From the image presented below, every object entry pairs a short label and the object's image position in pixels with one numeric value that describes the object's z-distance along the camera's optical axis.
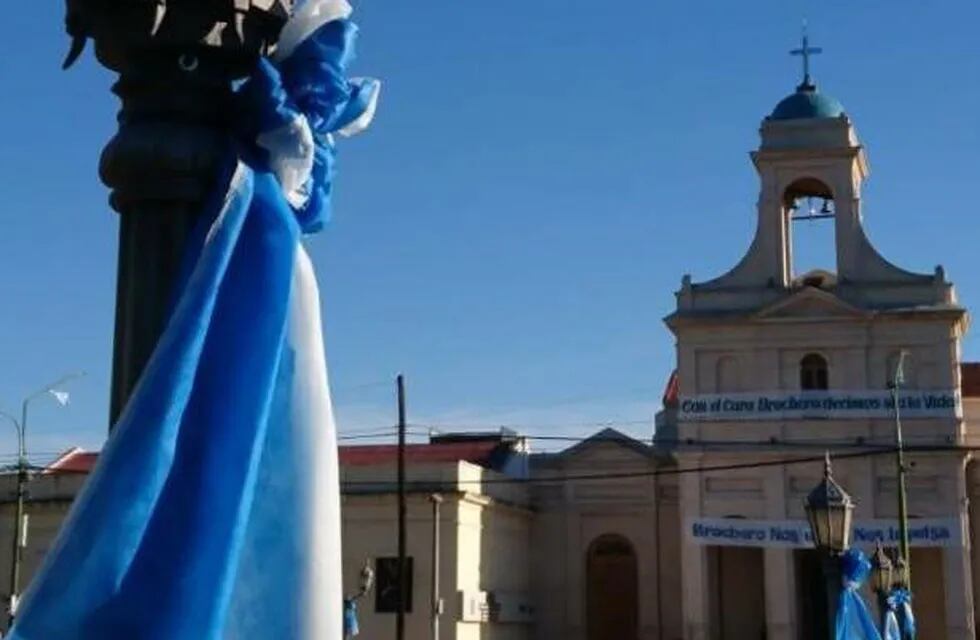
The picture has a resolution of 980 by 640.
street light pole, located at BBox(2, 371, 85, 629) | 32.51
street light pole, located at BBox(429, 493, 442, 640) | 40.19
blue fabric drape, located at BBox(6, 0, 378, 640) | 3.84
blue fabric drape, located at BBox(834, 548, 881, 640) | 15.16
